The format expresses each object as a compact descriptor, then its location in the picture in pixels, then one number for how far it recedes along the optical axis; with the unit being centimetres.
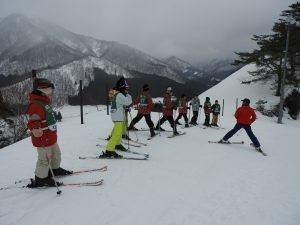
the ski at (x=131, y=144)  912
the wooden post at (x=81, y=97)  1300
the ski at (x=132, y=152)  789
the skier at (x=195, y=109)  1534
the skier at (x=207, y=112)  1531
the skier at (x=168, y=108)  1148
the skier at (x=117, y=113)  735
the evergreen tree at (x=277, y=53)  2789
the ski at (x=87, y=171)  603
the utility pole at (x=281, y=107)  2073
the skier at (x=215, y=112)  1552
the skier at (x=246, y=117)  966
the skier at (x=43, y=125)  506
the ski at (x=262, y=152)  905
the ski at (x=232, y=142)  1037
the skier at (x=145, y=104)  1049
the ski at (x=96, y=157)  744
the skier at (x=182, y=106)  1348
